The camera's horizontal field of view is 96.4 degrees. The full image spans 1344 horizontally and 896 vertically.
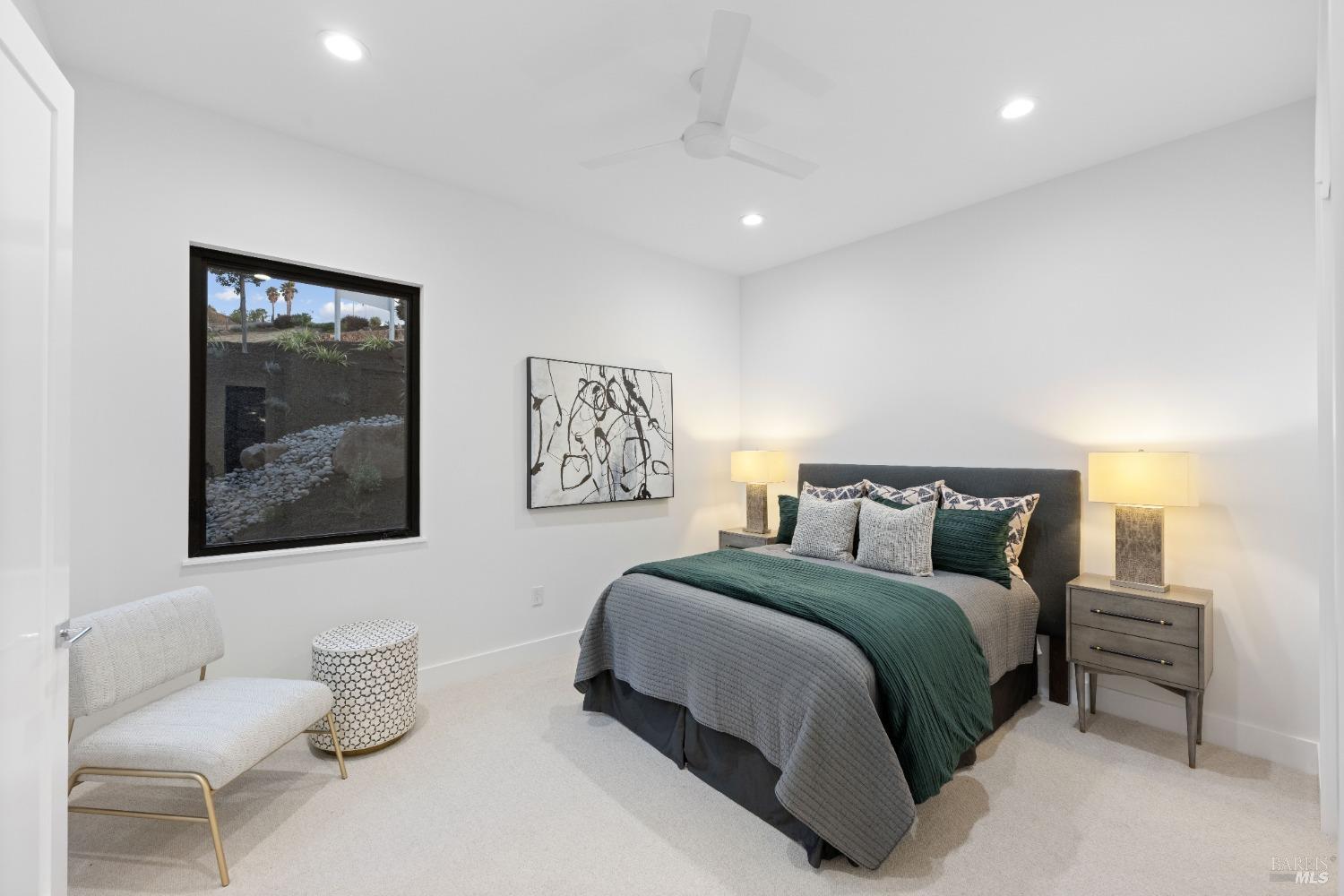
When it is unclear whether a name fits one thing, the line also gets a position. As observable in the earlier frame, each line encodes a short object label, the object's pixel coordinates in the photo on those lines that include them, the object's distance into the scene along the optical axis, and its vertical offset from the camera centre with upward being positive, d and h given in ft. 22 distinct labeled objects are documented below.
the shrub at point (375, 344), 10.35 +1.89
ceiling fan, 5.73 +3.99
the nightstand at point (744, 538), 13.71 -2.04
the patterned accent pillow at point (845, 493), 12.53 -0.89
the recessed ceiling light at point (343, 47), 7.02 +4.84
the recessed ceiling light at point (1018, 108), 8.24 +4.78
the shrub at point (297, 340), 9.51 +1.80
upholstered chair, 5.99 -2.86
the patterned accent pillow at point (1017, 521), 10.27 -1.20
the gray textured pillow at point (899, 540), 9.96 -1.52
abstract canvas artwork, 12.11 +0.38
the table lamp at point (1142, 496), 8.44 -0.67
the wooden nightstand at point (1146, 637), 8.07 -2.64
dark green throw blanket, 6.50 -2.35
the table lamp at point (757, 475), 14.46 -0.57
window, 8.87 +0.74
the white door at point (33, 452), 3.62 +0.00
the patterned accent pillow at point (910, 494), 11.33 -0.84
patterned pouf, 8.39 -3.28
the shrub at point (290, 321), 9.48 +2.11
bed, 6.13 -2.94
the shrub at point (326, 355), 9.84 +1.62
